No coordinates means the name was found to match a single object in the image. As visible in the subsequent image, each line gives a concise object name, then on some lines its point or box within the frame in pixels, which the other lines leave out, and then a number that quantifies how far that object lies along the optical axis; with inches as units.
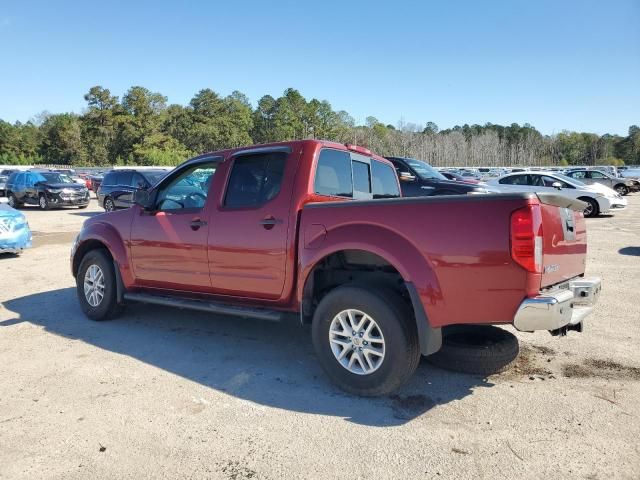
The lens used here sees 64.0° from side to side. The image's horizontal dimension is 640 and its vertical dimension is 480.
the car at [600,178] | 1011.3
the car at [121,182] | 785.3
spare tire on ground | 168.6
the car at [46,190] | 903.1
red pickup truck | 133.9
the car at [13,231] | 410.2
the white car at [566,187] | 711.4
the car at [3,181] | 1022.0
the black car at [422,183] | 537.3
